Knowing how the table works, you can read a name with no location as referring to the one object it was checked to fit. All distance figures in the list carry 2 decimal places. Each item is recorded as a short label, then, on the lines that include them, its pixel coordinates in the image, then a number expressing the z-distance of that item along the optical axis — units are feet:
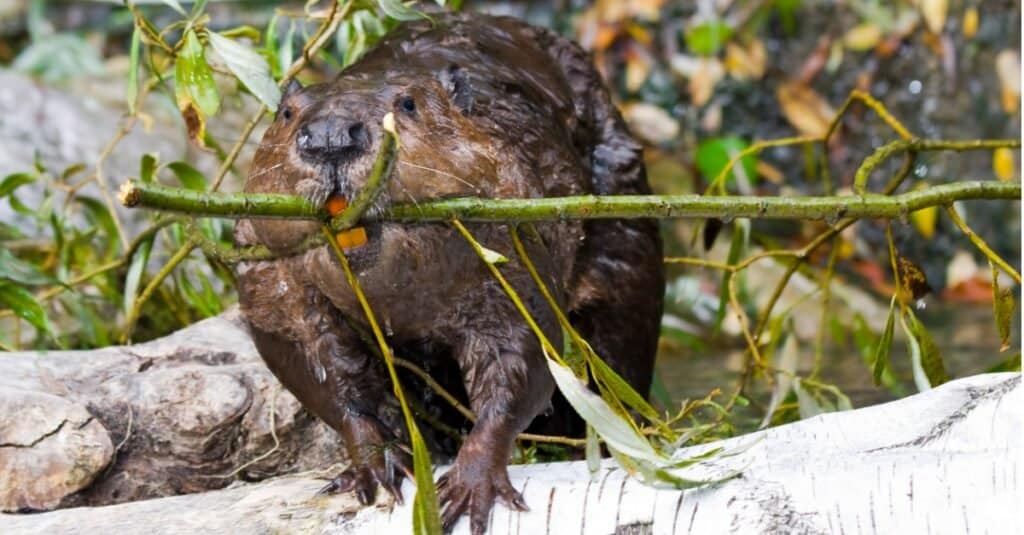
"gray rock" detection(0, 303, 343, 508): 20.22
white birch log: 14.49
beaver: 16.51
